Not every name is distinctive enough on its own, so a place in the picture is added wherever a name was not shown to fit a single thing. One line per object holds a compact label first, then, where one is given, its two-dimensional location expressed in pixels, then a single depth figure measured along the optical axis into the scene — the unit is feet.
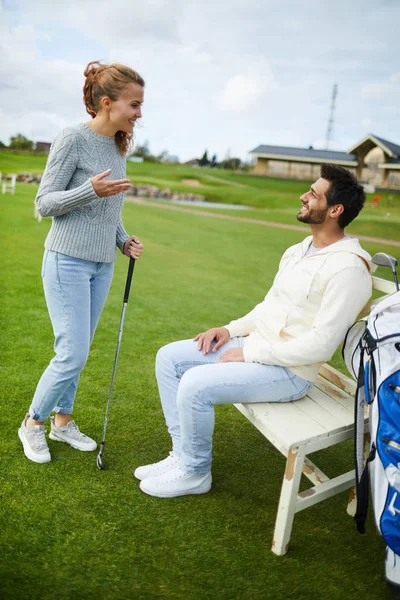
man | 6.70
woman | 7.04
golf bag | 5.59
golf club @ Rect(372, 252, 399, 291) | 7.05
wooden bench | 6.20
